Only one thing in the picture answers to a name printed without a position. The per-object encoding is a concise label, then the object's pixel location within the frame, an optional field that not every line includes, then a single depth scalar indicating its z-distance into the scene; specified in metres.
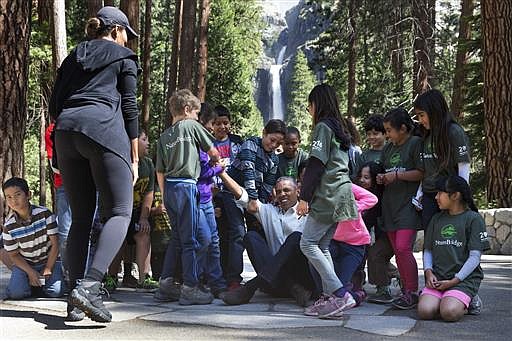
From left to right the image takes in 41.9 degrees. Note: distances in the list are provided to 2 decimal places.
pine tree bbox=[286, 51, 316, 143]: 69.50
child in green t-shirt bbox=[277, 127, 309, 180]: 6.04
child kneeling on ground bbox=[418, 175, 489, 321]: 4.57
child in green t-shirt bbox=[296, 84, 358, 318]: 4.69
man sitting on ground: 5.05
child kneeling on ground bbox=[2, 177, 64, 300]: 5.07
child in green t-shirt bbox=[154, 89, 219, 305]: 5.05
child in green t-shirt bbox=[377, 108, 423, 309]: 5.08
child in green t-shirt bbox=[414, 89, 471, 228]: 4.87
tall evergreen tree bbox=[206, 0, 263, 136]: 37.91
